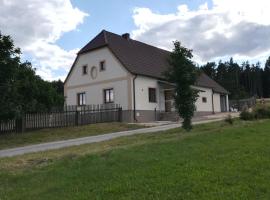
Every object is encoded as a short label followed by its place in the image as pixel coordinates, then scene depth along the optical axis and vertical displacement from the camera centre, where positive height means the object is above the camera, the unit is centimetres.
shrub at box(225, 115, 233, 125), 1060 -52
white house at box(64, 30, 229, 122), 1790 +285
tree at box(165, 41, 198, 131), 1035 +141
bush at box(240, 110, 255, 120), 1196 -34
